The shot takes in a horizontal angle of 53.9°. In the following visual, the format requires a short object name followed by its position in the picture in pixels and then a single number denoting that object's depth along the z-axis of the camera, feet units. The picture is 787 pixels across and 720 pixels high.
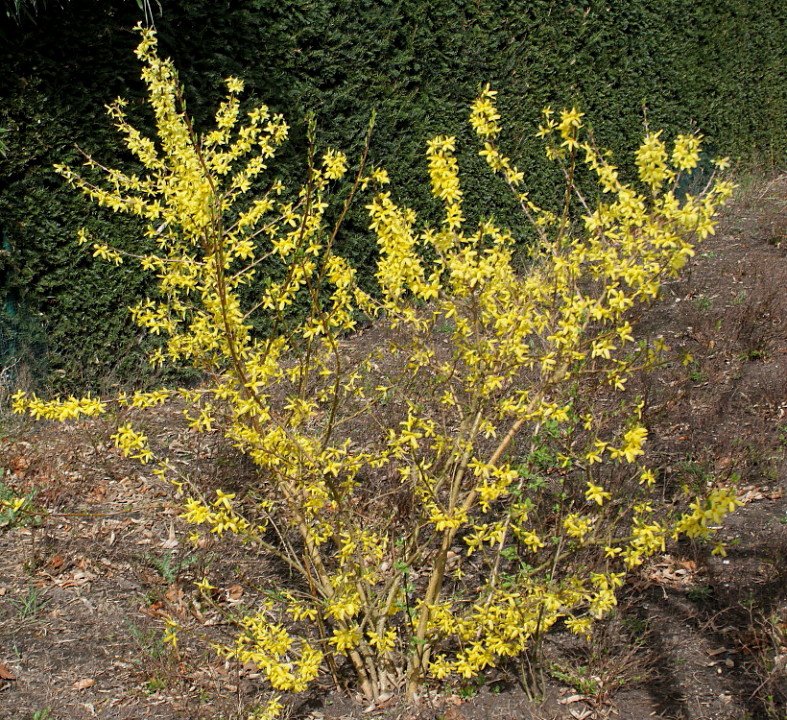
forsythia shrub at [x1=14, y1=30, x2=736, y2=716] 7.40
